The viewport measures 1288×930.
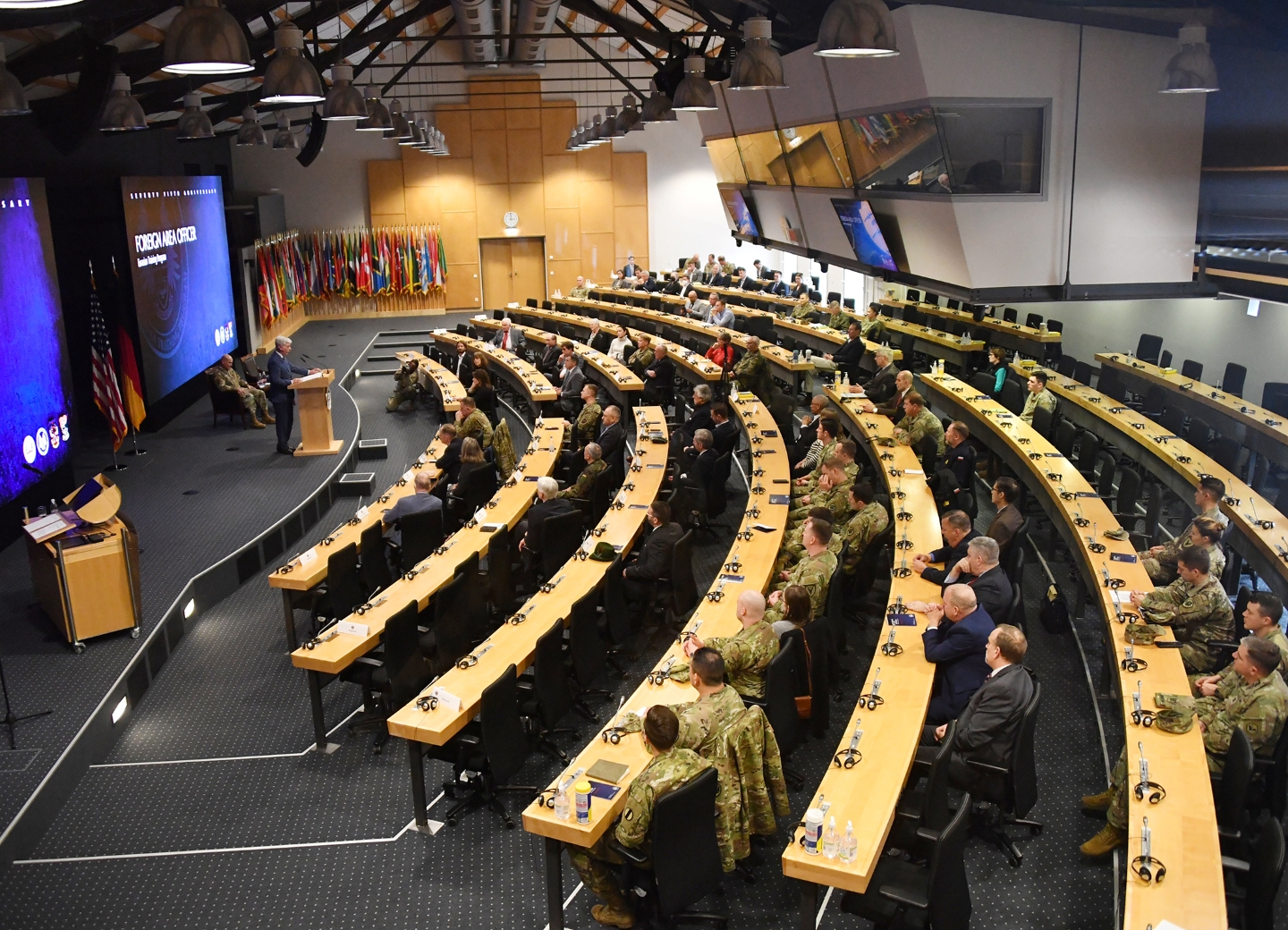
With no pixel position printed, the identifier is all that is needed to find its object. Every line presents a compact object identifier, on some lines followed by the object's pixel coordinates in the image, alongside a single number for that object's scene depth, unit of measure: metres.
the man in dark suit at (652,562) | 7.92
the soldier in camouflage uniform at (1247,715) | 5.18
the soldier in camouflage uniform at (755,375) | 13.52
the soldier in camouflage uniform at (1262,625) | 5.54
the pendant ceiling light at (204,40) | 4.70
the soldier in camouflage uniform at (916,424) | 10.52
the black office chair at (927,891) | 4.25
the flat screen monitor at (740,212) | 16.75
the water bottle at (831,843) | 4.34
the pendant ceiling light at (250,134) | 12.51
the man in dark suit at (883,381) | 12.87
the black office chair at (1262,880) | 4.04
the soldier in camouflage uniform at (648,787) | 4.69
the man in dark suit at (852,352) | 14.34
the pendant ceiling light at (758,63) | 6.84
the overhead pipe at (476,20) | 11.23
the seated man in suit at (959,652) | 5.88
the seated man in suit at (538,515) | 8.87
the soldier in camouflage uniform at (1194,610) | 6.24
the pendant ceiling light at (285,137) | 16.06
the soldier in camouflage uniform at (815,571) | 6.78
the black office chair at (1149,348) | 13.78
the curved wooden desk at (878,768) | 4.31
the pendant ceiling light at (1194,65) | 7.39
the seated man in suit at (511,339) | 18.03
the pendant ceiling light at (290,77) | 6.26
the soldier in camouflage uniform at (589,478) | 9.94
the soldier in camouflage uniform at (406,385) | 16.75
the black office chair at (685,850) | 4.56
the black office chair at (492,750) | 5.79
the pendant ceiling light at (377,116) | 10.02
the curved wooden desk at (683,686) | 4.74
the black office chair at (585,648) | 6.89
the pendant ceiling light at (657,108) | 11.33
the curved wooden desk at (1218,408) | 10.13
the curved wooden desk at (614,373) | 14.02
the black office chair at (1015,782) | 5.32
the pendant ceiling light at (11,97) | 7.20
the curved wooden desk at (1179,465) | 7.70
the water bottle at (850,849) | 4.33
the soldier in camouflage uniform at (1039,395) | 11.08
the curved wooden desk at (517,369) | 13.98
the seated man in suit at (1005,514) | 7.67
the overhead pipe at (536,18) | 11.70
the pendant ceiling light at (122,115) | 9.26
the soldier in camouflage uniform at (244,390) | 14.43
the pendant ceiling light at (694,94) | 8.89
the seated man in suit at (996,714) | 5.39
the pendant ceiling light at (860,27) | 5.36
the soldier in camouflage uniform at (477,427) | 11.37
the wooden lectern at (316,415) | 12.88
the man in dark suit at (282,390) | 12.95
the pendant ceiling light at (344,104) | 8.25
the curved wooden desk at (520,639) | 5.70
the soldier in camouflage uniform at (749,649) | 5.99
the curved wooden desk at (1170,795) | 3.96
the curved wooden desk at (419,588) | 6.61
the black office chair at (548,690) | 6.37
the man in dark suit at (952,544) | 7.11
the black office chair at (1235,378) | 12.01
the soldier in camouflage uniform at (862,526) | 8.00
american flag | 11.17
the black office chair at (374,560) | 8.40
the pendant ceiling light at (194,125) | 11.22
